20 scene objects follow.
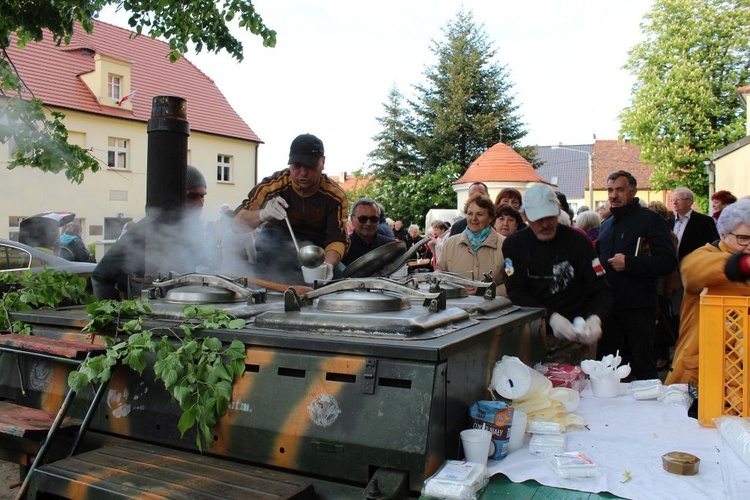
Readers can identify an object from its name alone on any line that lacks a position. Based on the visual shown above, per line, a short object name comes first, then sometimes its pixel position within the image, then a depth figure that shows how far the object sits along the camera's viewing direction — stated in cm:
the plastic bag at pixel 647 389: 321
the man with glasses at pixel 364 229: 570
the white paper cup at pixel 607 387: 330
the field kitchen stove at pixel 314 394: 223
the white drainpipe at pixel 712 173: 2355
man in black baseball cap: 459
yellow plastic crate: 258
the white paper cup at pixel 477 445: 227
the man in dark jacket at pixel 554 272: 399
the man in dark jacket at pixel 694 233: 726
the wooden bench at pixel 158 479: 221
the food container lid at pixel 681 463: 220
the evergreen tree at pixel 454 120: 3488
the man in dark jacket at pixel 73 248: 1030
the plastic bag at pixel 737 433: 231
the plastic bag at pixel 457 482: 203
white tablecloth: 211
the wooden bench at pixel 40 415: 262
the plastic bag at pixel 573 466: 219
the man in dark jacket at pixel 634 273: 501
